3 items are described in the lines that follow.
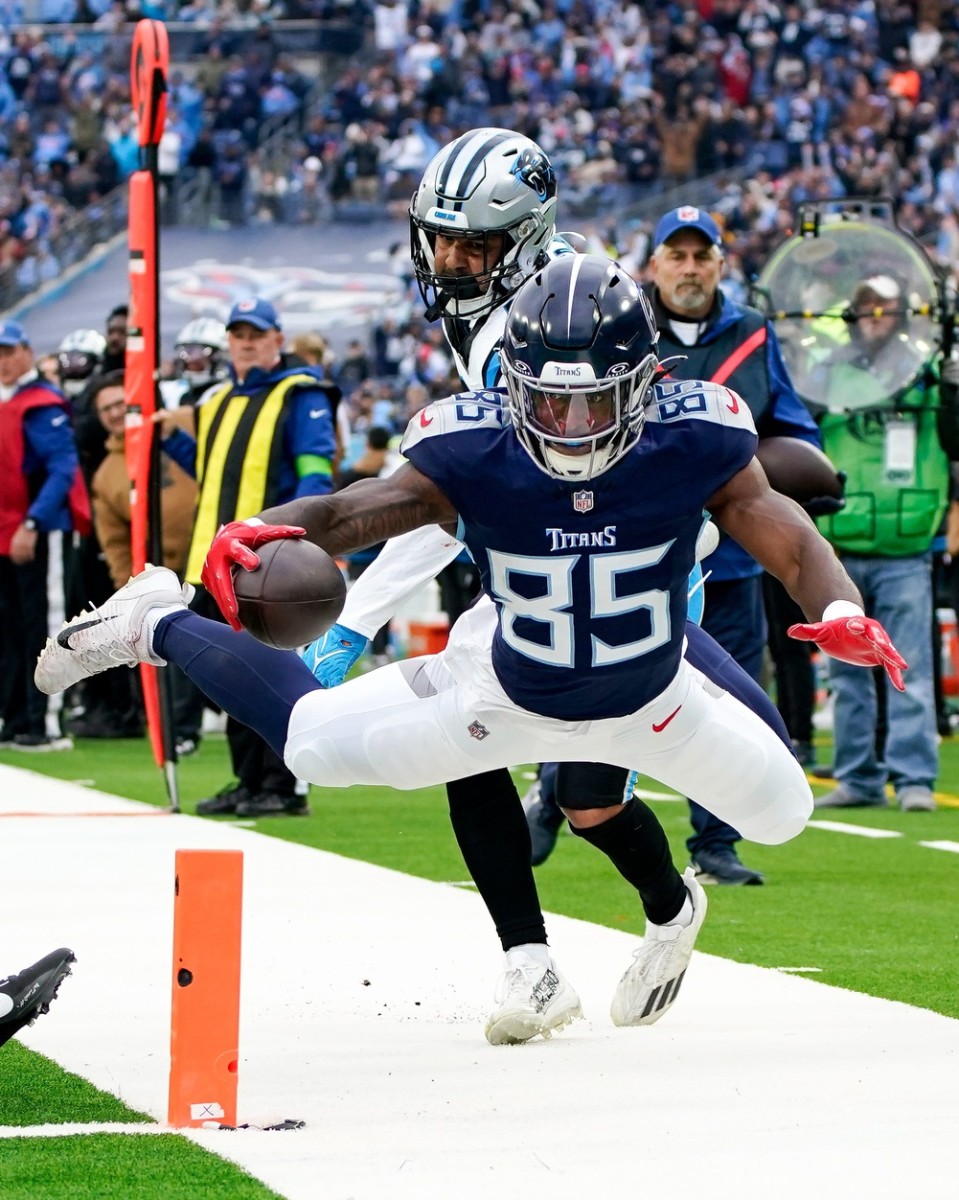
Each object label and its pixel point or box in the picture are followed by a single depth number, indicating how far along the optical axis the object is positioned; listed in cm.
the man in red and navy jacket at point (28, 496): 1917
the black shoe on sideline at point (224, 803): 1472
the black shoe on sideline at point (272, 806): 1467
